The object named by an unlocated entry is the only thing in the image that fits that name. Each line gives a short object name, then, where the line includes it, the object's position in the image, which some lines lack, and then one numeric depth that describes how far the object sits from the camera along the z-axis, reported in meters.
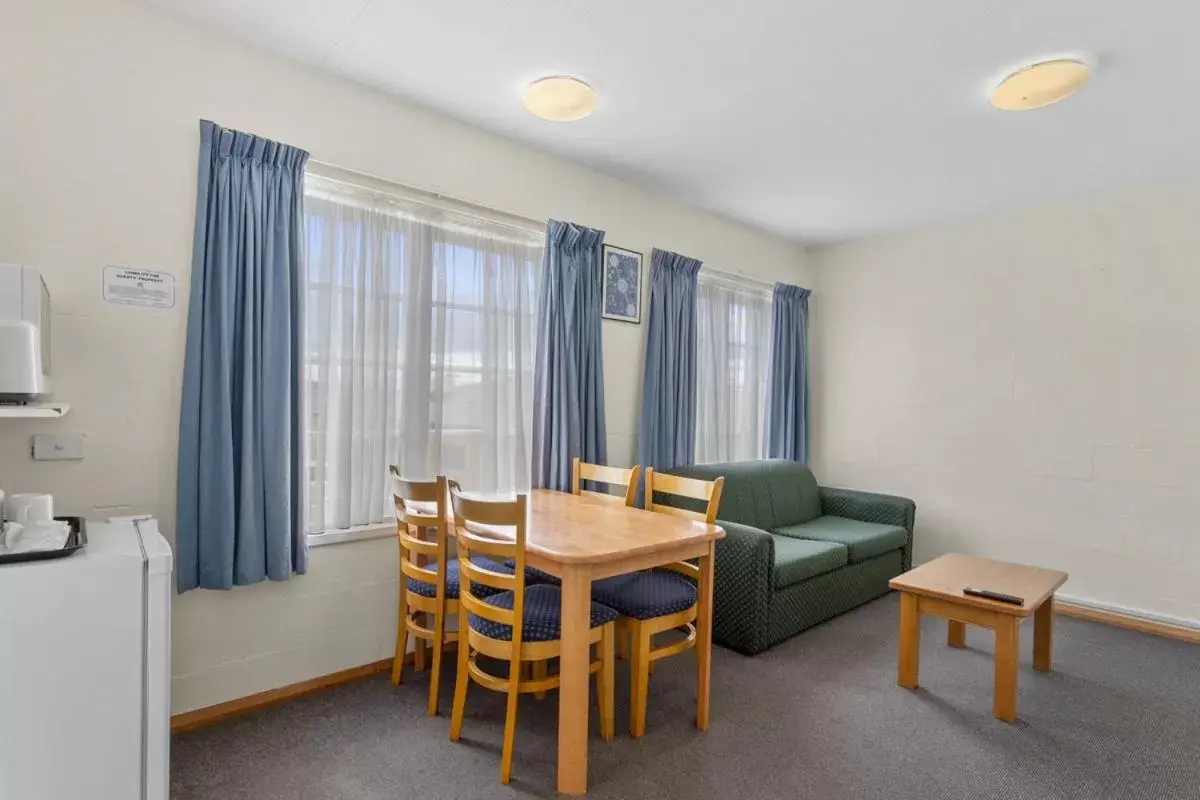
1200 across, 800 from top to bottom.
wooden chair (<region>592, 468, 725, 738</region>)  2.34
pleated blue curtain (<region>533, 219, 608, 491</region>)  3.38
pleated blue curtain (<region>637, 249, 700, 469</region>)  3.93
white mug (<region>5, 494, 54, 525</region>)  1.78
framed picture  3.76
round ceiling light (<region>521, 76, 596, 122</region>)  2.58
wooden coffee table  2.53
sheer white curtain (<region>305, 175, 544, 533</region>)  2.71
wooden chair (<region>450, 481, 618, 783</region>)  2.05
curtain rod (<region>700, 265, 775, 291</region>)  4.45
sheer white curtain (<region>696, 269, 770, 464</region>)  4.46
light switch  2.06
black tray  1.50
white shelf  1.60
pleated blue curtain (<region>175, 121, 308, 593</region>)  2.29
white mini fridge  1.48
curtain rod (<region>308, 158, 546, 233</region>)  2.67
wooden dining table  2.01
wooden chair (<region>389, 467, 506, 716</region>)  2.41
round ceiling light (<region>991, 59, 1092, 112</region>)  2.34
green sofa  3.20
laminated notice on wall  2.19
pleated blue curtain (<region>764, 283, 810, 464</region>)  4.89
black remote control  2.56
